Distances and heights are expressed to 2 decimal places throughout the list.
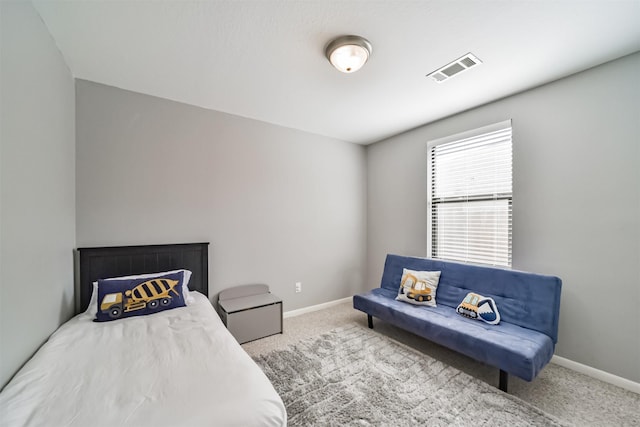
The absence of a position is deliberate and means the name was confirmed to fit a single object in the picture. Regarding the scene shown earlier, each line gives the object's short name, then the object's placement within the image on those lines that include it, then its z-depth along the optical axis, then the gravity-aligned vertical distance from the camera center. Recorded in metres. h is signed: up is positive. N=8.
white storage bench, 2.61 -1.09
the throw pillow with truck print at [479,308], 2.27 -0.92
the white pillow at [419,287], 2.72 -0.85
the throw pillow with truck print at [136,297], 1.99 -0.71
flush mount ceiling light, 1.77 +1.16
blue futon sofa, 1.86 -1.00
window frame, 2.62 +0.14
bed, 1.01 -0.82
